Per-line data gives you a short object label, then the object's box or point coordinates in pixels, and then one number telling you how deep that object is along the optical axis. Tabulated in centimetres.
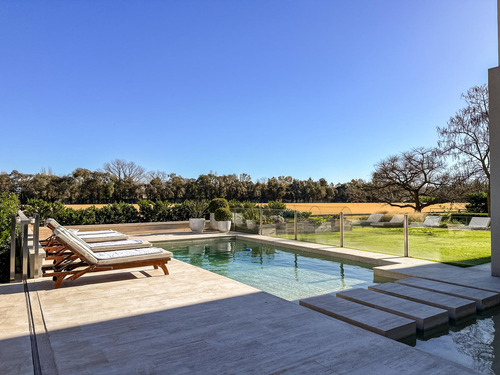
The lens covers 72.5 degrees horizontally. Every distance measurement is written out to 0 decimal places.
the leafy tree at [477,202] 2001
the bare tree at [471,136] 2020
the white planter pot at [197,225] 1350
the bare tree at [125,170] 5119
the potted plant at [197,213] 1353
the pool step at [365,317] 326
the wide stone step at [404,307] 361
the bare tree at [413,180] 2306
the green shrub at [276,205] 1655
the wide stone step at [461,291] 434
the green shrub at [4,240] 544
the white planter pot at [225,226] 1358
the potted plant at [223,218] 1359
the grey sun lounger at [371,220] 958
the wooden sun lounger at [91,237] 636
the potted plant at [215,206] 1411
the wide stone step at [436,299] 399
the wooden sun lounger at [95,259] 498
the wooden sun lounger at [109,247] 621
